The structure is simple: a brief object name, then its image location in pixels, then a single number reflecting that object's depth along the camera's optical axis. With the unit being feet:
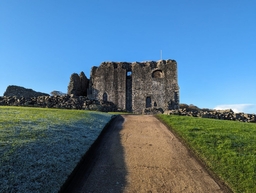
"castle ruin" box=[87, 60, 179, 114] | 124.57
